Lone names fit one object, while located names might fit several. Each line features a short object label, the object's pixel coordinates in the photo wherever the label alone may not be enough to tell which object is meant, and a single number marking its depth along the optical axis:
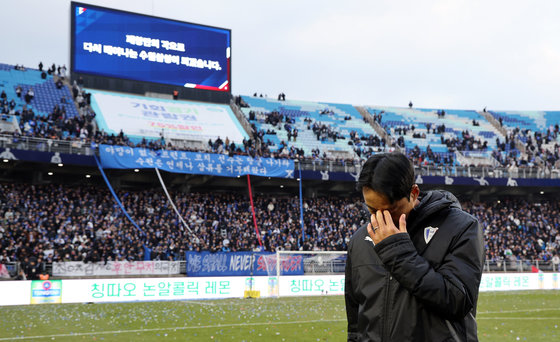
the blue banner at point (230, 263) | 31.02
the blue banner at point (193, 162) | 35.31
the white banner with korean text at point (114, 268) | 28.23
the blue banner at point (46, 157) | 33.09
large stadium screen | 46.59
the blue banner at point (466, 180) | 43.72
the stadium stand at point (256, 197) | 32.53
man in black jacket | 2.67
